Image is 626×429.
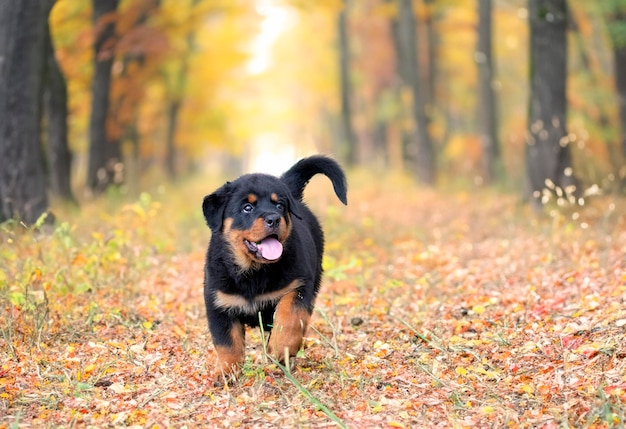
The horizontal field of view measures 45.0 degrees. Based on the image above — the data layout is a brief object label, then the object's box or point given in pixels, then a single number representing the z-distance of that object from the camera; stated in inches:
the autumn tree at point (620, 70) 563.3
